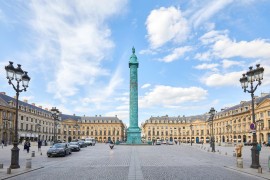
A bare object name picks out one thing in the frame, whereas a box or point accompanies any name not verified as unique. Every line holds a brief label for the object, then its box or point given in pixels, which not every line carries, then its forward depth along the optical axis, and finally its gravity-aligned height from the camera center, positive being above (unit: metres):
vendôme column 52.37 +1.12
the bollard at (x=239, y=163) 14.69 -3.87
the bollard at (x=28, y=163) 14.08 -3.66
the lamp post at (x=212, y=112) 31.13 -0.02
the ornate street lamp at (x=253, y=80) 14.02 +2.45
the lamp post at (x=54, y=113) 32.17 -0.10
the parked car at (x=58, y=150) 22.66 -4.50
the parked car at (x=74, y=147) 31.42 -5.62
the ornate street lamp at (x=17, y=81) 13.82 +2.41
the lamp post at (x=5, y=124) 58.38 -3.46
